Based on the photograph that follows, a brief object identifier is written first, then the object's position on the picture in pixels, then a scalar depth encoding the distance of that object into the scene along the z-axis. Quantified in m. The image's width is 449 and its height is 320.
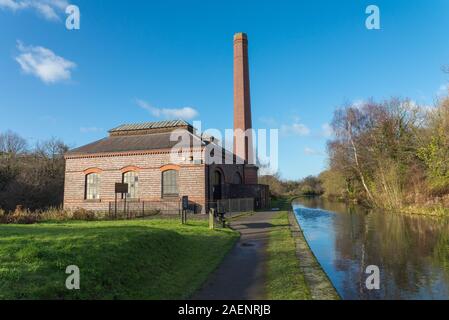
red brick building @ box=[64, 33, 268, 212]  25.61
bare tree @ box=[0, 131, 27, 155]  49.56
